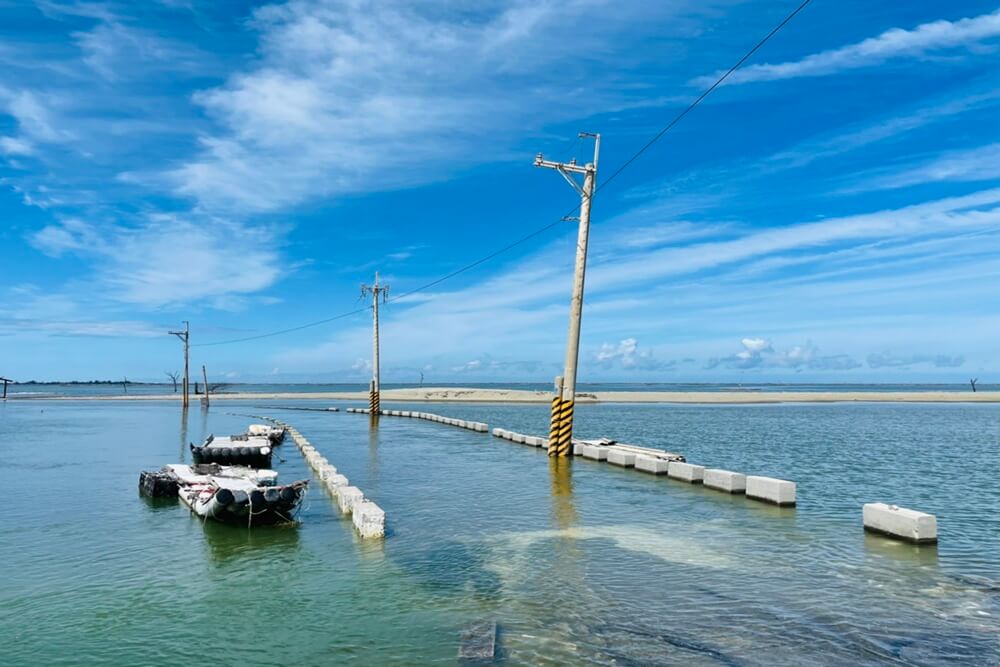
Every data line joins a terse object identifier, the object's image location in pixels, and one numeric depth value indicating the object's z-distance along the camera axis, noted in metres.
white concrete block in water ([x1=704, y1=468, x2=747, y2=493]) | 19.12
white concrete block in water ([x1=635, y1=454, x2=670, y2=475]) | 23.17
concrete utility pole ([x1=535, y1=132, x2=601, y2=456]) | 26.02
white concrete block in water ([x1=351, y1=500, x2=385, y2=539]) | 13.52
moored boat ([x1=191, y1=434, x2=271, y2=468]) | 26.12
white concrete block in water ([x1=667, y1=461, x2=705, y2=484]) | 21.27
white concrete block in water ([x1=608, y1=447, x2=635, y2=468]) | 24.92
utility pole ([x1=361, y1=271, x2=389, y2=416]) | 53.94
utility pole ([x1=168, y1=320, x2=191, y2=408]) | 76.38
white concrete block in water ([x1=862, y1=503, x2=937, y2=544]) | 12.99
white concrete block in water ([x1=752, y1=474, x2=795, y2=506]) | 17.28
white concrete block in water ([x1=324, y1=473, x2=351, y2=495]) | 18.59
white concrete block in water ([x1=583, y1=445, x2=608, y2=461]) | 26.84
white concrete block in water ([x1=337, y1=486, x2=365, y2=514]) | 15.87
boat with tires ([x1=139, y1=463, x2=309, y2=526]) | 14.97
